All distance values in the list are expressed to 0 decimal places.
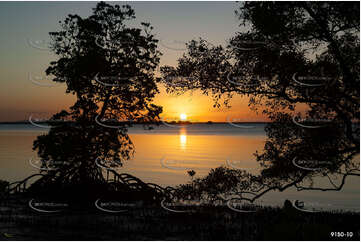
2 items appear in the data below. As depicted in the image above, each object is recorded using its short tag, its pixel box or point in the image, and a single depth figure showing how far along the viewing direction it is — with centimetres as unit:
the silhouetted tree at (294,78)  1501
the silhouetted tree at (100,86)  2044
